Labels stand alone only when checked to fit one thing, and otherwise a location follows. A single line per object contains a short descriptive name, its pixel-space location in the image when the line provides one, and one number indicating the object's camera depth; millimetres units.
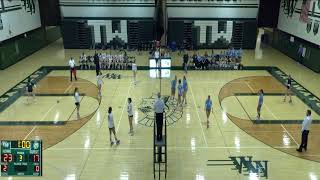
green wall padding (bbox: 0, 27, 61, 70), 28078
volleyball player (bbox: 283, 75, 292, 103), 20100
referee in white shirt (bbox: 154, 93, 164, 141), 12457
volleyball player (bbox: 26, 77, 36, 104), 19922
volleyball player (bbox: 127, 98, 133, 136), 15657
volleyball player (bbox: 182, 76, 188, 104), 19473
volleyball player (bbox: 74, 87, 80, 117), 17578
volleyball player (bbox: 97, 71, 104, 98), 21156
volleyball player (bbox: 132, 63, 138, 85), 24906
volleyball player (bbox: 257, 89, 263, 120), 17380
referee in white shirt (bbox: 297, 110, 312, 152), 13797
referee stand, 12242
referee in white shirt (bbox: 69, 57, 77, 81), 24406
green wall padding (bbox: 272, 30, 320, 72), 27059
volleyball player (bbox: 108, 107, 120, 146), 14574
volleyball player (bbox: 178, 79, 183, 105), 19297
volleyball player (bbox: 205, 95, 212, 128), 17000
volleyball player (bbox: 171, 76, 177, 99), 20644
